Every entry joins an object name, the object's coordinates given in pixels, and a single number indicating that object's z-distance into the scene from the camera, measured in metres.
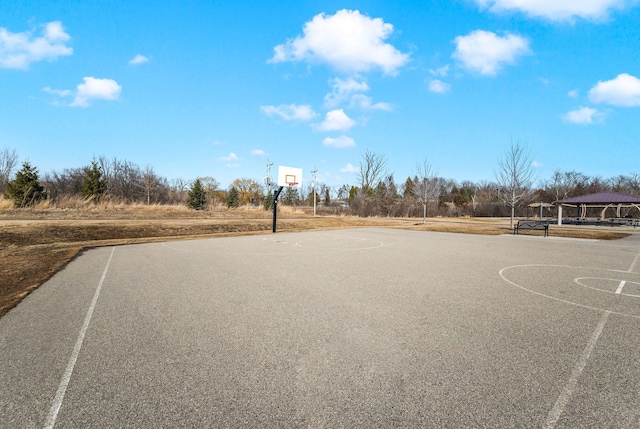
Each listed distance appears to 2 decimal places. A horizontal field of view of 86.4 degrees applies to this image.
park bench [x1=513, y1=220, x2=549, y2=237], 18.30
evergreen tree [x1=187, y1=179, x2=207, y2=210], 33.03
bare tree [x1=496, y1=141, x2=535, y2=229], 25.30
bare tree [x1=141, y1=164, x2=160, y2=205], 43.84
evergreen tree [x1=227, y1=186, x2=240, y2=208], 40.92
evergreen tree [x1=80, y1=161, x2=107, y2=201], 28.22
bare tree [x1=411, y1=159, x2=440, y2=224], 33.25
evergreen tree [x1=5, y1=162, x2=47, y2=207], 22.68
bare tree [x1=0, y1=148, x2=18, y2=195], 40.91
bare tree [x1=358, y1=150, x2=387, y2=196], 53.12
